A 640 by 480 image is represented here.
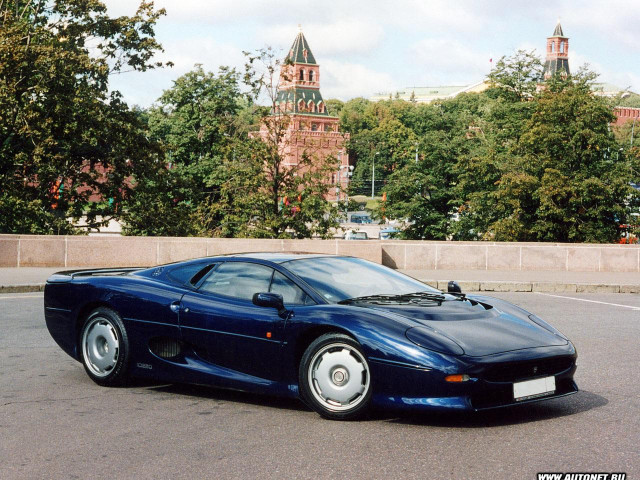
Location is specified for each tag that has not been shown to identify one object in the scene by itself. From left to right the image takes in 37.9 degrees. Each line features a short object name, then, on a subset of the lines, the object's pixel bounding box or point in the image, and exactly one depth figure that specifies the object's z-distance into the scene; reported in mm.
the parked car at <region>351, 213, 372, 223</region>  134750
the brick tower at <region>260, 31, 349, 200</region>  31547
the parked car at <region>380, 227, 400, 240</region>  87912
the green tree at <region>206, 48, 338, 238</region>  31062
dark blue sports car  5938
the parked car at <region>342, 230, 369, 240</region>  78312
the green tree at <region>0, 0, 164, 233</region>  29859
